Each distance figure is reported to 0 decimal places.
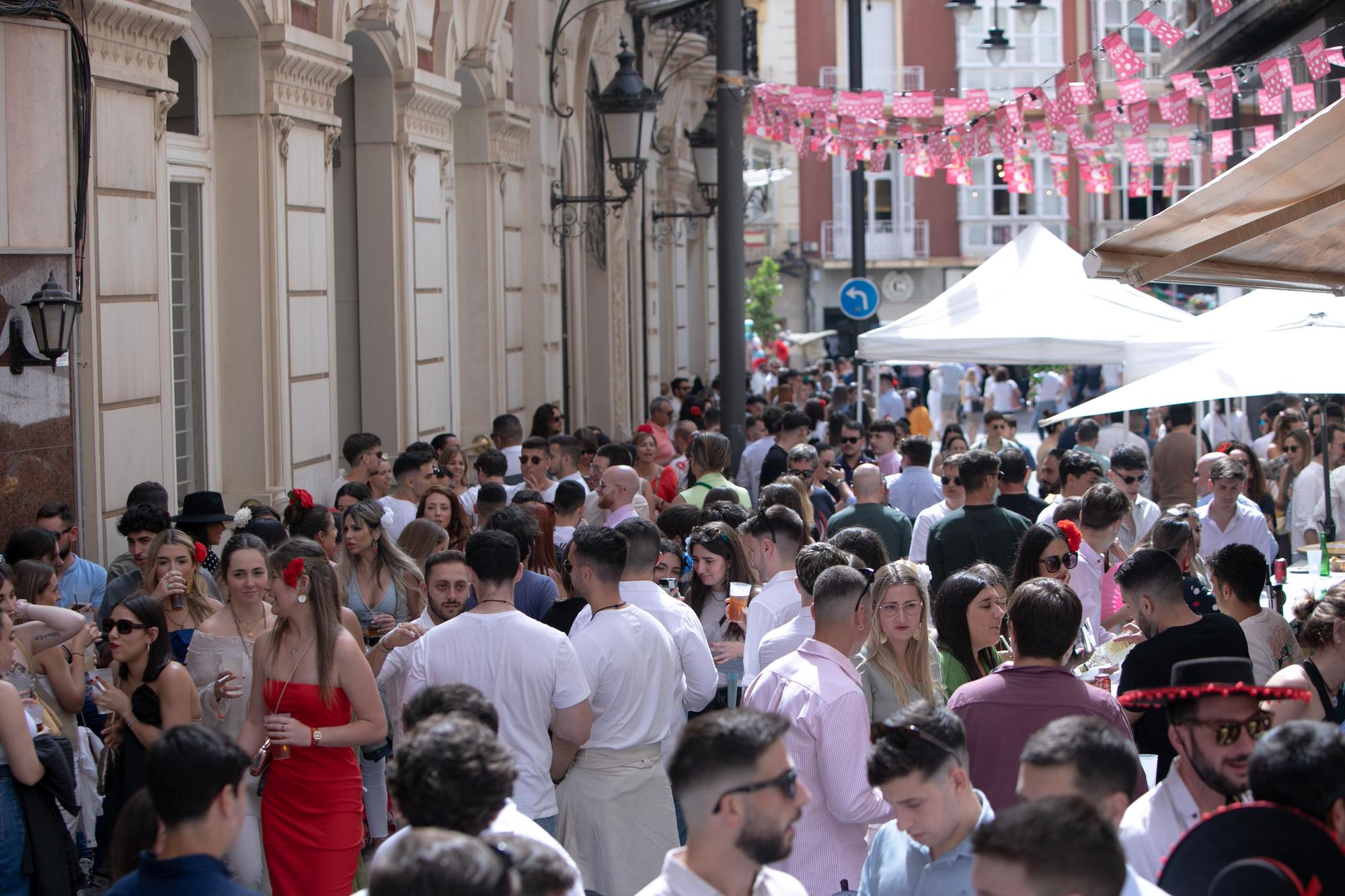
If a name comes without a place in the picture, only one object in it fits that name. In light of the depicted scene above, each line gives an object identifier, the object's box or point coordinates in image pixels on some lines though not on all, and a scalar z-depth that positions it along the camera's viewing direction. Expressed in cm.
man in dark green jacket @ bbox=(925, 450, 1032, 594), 1620
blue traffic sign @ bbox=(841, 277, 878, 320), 3900
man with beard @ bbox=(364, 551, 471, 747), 1118
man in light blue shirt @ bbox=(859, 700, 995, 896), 720
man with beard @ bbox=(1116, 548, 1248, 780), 1091
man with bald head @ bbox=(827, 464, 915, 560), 1774
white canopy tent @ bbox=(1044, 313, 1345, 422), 1694
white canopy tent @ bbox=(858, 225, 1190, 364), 2460
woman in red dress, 1055
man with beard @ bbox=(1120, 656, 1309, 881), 757
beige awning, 1079
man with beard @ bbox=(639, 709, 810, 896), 646
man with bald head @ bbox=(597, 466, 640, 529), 1778
